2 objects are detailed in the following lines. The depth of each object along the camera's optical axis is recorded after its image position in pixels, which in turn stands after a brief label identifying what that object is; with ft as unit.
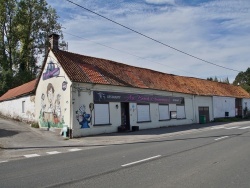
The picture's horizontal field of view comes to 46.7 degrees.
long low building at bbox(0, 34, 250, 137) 70.54
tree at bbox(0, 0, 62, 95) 146.82
